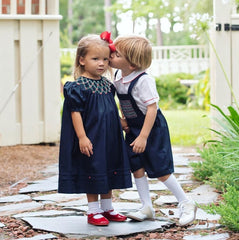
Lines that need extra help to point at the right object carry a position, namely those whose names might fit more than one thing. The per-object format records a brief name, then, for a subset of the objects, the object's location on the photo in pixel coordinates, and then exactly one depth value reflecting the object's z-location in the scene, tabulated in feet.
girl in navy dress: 10.57
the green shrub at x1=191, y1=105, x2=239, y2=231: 12.88
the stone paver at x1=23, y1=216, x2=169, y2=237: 10.34
